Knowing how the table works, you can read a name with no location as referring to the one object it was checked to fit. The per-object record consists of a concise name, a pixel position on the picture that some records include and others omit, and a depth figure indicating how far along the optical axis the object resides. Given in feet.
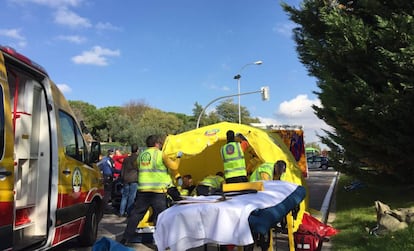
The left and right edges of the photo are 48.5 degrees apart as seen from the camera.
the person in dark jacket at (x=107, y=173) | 42.21
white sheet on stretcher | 13.35
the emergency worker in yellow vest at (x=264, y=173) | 28.45
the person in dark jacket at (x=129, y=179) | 36.52
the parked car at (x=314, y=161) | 142.92
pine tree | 30.71
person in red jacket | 47.55
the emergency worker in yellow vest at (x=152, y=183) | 25.32
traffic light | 98.62
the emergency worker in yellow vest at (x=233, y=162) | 26.04
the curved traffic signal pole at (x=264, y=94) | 98.63
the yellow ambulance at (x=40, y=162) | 19.98
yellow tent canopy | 35.02
